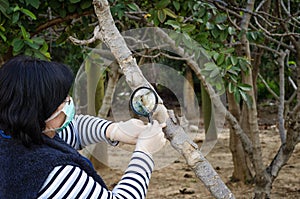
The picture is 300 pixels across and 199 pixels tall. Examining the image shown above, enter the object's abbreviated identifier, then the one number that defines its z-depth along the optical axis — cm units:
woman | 133
